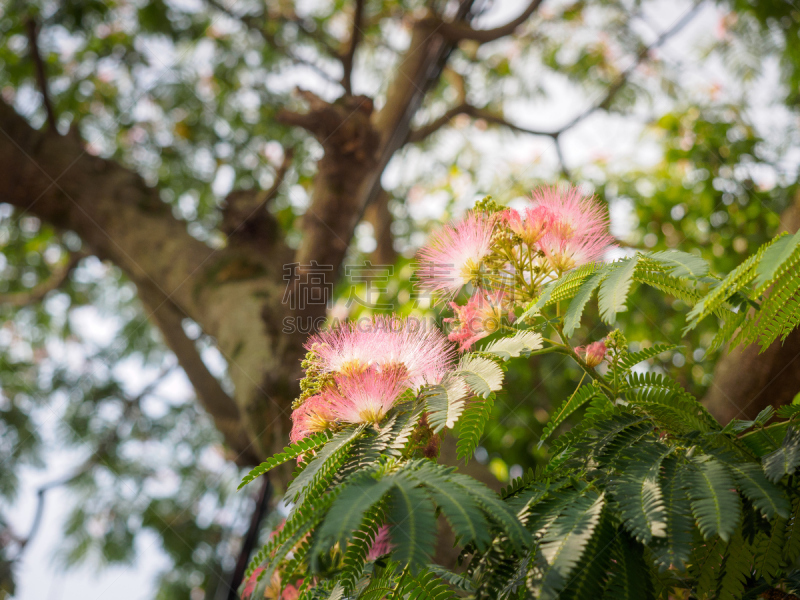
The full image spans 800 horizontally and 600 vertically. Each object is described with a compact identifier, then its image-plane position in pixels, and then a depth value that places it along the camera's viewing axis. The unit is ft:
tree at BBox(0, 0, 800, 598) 5.02
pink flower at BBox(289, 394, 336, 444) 2.99
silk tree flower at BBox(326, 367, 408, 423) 2.96
